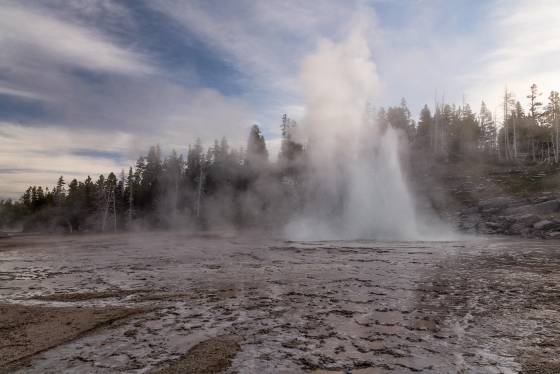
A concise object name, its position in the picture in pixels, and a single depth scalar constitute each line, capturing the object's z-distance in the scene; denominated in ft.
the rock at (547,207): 113.50
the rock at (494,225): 116.08
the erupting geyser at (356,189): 103.30
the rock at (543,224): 101.27
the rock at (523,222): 107.65
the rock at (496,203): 129.80
